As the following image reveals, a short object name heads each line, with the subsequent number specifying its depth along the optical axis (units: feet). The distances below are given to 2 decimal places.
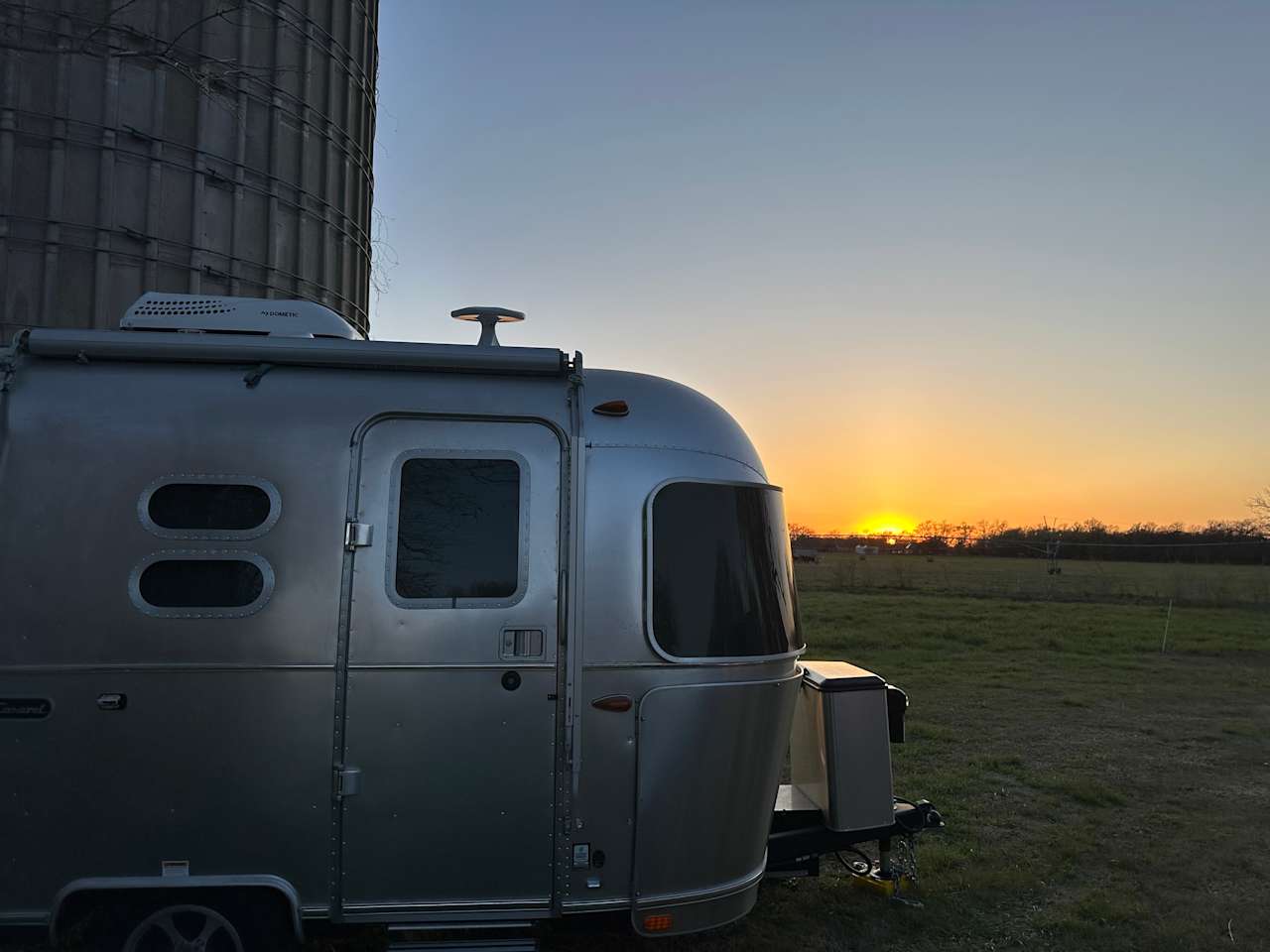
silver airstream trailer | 11.79
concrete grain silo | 21.30
